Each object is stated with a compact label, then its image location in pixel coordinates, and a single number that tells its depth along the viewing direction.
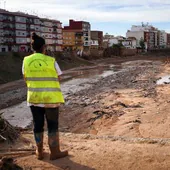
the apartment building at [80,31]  94.94
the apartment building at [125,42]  123.10
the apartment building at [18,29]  62.50
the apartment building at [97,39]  102.11
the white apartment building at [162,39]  161.45
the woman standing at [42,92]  4.96
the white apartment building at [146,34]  141.62
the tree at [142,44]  125.12
